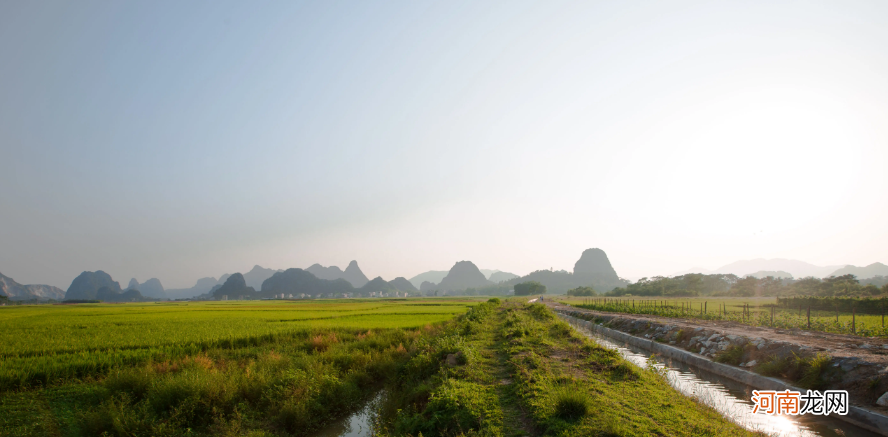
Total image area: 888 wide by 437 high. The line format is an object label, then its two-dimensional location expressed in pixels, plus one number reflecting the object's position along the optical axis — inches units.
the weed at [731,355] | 429.4
